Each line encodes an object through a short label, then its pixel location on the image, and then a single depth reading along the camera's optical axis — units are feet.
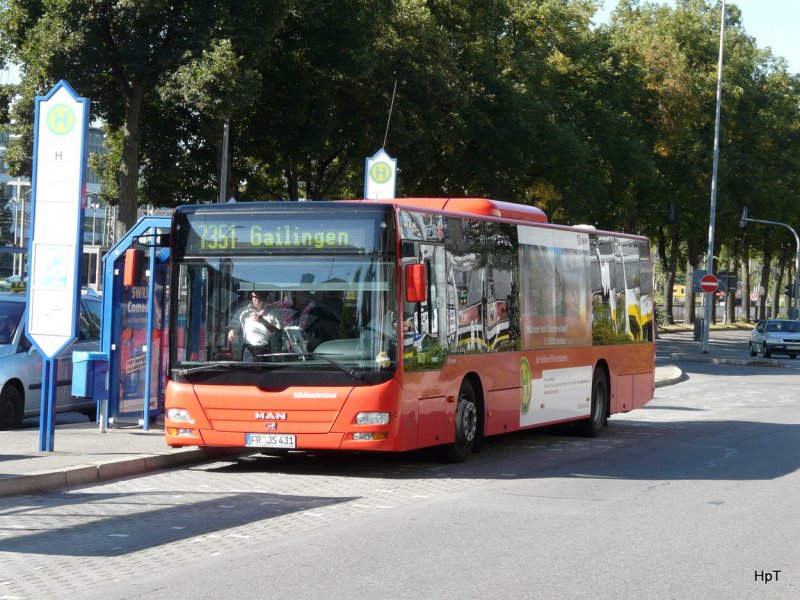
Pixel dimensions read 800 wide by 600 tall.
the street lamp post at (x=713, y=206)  169.17
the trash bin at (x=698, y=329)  182.50
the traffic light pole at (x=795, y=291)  236.94
